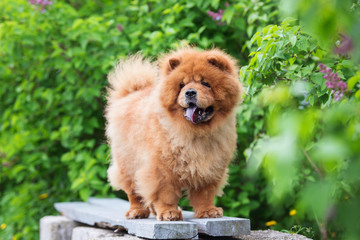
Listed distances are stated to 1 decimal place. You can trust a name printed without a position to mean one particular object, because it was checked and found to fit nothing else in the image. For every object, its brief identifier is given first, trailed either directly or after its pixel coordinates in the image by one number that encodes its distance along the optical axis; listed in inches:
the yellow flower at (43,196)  430.7
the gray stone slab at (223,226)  216.4
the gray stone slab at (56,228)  340.5
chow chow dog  225.6
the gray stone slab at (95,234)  239.6
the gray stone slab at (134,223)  211.8
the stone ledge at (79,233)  237.6
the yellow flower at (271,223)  329.9
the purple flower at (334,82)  192.5
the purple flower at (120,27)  388.3
